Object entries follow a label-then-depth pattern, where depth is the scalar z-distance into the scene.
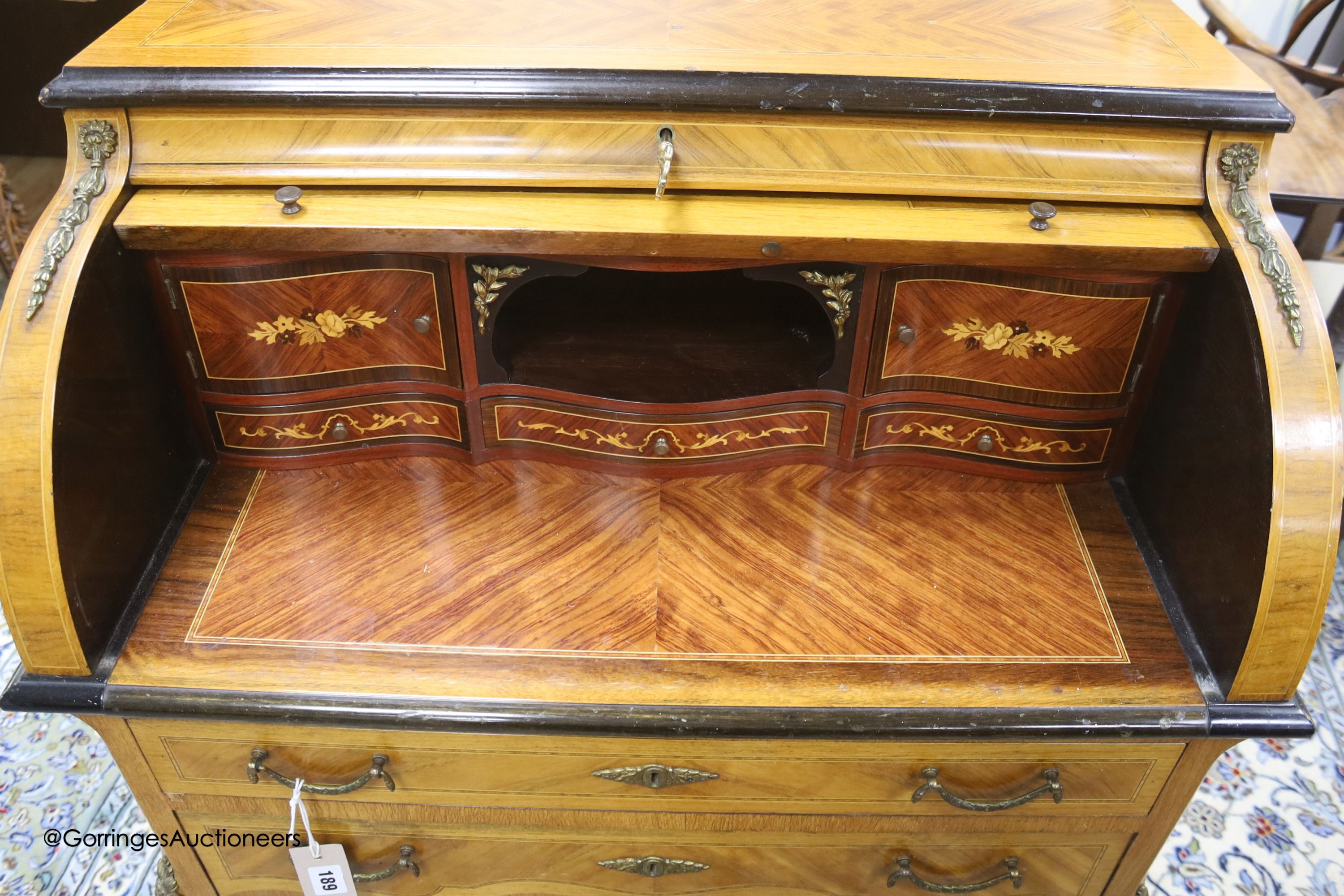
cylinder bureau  1.17
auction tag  1.38
